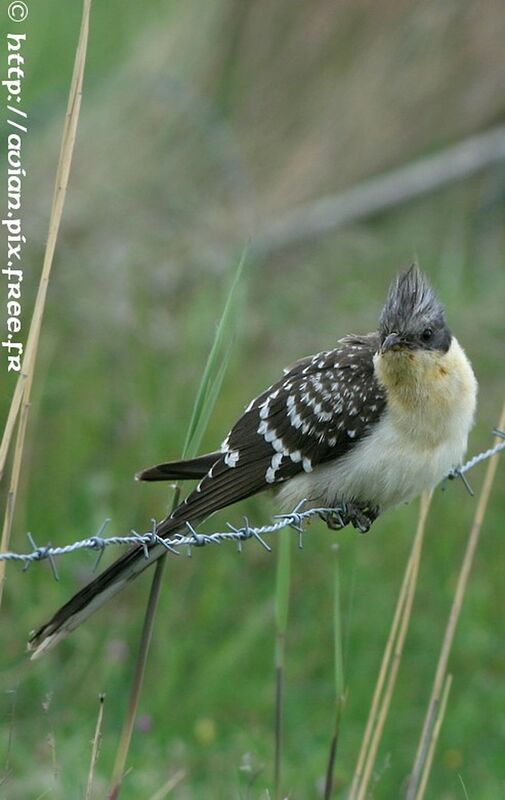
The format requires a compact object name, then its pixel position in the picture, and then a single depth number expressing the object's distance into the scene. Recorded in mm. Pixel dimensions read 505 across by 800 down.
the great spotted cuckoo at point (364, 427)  7969
